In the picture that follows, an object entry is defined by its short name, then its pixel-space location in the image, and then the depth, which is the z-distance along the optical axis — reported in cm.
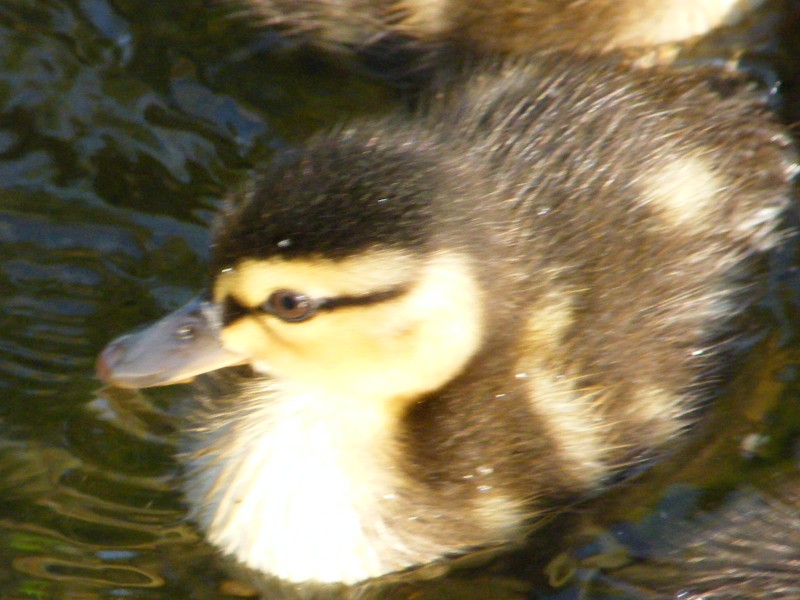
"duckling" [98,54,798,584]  404
